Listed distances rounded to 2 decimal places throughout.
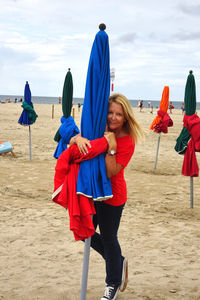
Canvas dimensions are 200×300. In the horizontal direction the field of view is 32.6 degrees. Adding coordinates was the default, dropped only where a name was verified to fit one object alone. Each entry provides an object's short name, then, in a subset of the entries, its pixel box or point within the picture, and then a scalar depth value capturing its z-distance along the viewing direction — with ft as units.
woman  9.27
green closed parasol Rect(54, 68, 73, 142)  16.69
